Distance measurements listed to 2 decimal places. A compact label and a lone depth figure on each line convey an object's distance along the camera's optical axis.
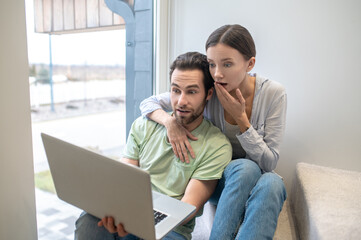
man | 1.18
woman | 1.08
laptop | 0.79
